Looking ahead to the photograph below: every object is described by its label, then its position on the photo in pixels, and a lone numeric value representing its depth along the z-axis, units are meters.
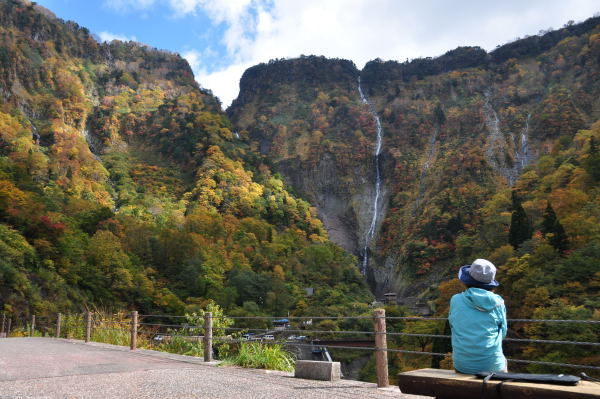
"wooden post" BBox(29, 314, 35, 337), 19.95
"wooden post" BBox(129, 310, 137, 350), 11.52
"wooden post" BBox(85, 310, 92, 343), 14.13
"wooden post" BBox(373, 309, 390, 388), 6.04
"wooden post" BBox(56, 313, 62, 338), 16.80
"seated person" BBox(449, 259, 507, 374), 3.35
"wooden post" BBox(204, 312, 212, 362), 9.08
